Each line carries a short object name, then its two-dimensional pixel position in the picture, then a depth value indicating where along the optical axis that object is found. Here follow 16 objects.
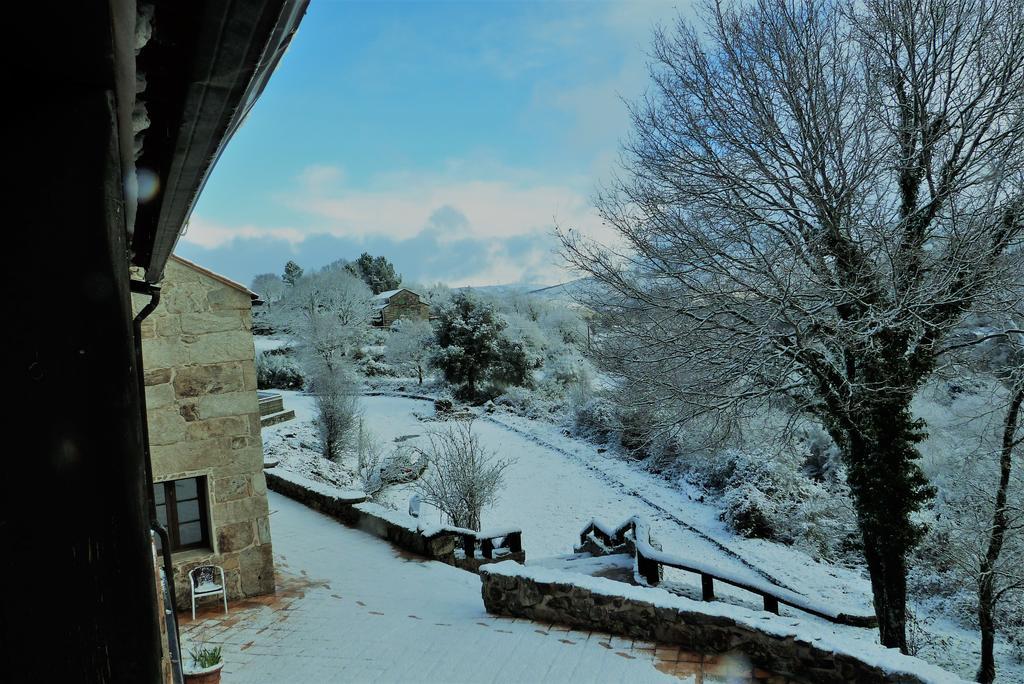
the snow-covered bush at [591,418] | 22.77
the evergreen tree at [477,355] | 29.59
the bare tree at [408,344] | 36.12
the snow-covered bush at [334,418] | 20.50
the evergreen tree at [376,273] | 56.69
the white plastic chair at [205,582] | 6.70
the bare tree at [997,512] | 7.85
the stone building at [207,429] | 6.77
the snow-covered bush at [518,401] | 28.09
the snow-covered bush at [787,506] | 13.81
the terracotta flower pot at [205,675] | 4.19
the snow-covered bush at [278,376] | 32.22
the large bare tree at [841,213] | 7.08
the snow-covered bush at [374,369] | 36.03
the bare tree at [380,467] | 17.56
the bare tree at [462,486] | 14.20
